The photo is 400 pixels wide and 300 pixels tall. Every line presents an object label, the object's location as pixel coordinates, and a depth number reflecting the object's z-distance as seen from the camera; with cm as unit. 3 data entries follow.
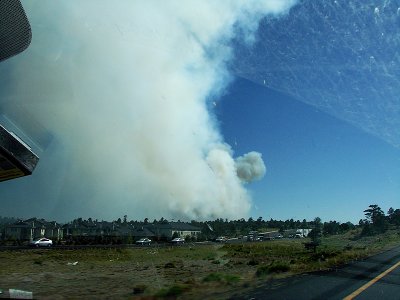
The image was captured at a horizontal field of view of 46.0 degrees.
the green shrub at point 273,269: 1432
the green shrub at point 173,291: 837
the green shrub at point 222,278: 1148
